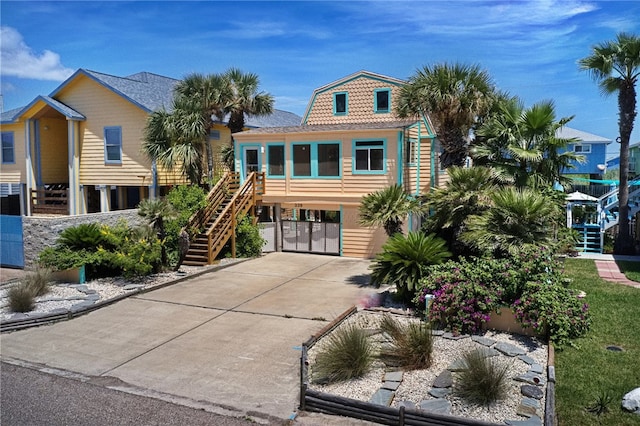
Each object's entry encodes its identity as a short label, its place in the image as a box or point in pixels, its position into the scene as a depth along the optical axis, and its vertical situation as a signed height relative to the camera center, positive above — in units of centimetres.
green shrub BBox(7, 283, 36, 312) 1172 -250
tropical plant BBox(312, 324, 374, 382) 790 -268
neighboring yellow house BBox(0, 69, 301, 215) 2389 +219
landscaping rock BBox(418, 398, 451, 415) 678 -292
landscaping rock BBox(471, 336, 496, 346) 928 -278
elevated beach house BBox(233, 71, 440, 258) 1966 +116
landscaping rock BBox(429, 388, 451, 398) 721 -289
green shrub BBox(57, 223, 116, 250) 1513 -142
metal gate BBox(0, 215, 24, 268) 1694 -170
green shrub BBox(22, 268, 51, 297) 1279 -229
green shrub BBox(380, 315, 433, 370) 828 -265
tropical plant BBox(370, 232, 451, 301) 1202 -168
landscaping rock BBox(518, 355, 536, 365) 833 -281
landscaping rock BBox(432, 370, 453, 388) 747 -284
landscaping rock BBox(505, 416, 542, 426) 638 -293
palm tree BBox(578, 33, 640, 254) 1892 +397
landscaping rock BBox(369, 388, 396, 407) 709 -292
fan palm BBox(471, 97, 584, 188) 1520 +131
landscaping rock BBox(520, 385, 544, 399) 715 -287
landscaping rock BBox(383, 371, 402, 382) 778 -287
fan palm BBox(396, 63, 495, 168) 1666 +289
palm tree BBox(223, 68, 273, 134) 2275 +408
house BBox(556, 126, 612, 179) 4020 +272
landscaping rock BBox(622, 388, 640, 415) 679 -286
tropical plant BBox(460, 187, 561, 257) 1151 -84
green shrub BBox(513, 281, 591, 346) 937 -233
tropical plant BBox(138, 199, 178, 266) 1503 -67
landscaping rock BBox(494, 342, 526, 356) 873 -278
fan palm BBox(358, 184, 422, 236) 1405 -56
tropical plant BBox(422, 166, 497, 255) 1320 -32
